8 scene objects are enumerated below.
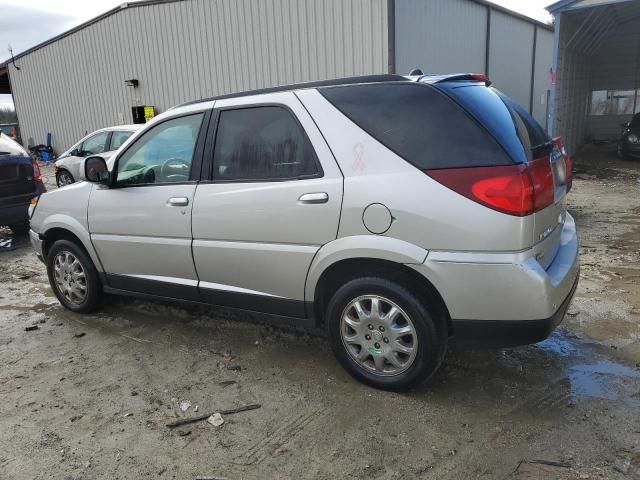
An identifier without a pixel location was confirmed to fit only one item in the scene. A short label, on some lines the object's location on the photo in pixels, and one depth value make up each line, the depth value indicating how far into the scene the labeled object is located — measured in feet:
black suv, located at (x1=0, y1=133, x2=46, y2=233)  24.39
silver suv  8.80
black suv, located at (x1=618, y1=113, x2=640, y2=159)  51.13
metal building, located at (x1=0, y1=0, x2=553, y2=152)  38.14
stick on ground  9.78
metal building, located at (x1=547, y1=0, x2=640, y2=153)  43.32
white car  38.42
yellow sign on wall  55.06
